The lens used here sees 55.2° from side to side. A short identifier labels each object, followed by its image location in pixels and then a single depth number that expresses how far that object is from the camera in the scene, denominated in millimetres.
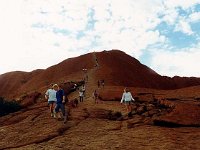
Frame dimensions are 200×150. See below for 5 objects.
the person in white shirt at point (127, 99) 12504
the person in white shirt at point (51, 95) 11602
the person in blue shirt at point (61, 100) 11035
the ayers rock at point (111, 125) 9158
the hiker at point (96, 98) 16873
